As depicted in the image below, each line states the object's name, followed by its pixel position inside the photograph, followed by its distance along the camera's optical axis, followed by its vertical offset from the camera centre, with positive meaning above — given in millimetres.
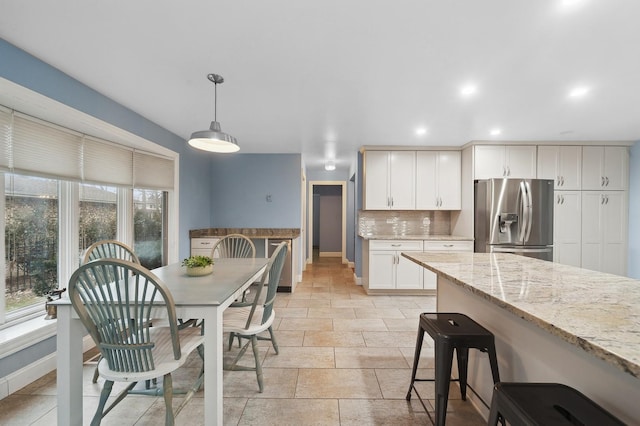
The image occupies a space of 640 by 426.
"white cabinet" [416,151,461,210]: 4547 +488
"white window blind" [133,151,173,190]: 3260 +460
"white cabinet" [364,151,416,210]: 4590 +488
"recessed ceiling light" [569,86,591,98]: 2467 +1060
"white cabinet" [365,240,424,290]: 4312 -876
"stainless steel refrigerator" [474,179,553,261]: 3988 -82
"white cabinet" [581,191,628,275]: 4121 -279
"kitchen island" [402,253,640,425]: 767 -336
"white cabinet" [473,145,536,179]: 4199 +750
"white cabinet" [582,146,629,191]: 4141 +633
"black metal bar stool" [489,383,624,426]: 798 -578
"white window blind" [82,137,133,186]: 2590 +452
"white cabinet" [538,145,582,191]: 4168 +676
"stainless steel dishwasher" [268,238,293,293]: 4422 -1034
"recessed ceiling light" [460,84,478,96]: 2449 +1065
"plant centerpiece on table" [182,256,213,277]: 2148 -433
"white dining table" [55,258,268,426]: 1487 -758
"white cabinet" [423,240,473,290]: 4238 -522
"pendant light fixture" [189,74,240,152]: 2150 +542
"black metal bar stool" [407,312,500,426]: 1401 -674
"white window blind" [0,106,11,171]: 1892 +465
